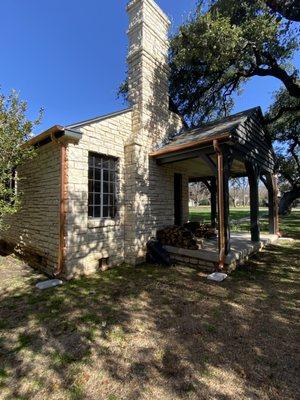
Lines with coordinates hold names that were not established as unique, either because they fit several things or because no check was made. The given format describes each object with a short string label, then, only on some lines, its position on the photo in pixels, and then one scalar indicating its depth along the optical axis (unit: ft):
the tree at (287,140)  53.36
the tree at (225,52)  26.94
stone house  19.98
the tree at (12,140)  21.22
